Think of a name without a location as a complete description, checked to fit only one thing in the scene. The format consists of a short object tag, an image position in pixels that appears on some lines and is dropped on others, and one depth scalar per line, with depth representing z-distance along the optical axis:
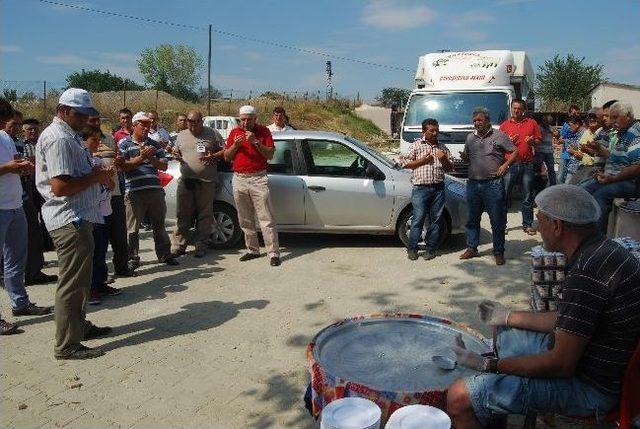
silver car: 7.10
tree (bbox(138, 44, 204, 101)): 77.25
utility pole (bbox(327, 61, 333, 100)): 59.74
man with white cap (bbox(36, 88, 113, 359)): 3.87
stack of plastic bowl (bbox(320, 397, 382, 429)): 2.40
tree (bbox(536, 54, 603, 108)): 46.12
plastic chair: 2.25
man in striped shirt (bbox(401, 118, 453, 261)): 6.59
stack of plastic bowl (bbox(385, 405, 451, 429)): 2.36
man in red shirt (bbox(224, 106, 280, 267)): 6.63
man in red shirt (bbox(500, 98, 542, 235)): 7.77
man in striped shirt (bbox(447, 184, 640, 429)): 2.19
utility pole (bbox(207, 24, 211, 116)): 27.70
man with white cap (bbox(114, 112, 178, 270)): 6.26
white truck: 9.77
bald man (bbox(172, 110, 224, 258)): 6.88
